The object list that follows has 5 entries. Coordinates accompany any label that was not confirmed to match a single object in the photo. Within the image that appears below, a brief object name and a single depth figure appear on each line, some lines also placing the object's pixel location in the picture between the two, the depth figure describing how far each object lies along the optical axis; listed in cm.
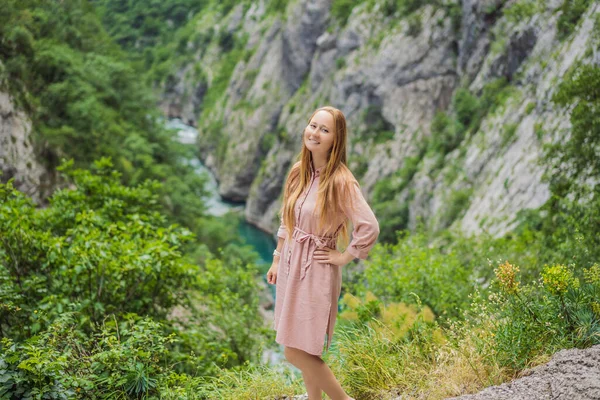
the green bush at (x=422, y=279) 1009
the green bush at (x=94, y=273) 659
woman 439
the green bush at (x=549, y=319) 470
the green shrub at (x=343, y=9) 4676
